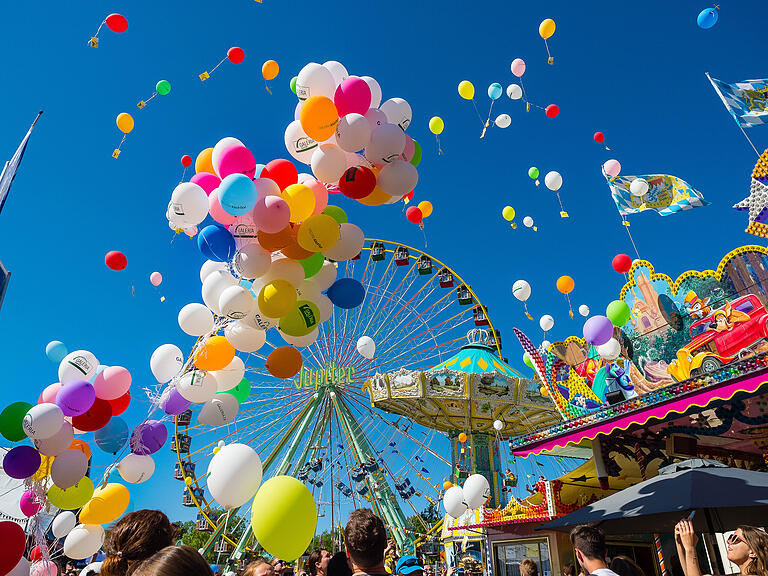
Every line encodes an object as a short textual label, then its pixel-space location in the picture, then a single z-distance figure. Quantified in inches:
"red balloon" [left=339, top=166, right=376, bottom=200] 177.6
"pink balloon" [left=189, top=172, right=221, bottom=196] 178.9
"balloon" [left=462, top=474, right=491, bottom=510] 271.3
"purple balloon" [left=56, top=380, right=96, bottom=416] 165.0
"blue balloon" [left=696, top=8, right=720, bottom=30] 245.4
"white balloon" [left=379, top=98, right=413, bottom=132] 193.3
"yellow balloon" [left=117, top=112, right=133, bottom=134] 237.1
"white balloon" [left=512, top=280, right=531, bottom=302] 379.6
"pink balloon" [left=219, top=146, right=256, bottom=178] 171.0
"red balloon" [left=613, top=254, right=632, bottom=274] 277.1
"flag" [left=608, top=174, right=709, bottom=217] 280.6
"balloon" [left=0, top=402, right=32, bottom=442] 163.8
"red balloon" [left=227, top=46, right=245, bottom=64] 253.1
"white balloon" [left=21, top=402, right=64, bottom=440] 156.1
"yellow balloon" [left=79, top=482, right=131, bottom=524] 167.6
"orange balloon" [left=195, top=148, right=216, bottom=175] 188.7
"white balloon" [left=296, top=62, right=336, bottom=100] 177.6
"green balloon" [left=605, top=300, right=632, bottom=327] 254.1
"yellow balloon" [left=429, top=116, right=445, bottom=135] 299.3
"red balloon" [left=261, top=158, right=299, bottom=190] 178.7
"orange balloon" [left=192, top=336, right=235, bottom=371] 177.5
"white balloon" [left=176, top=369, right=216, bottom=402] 175.9
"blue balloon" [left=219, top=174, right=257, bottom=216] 157.0
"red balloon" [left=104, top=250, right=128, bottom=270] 233.3
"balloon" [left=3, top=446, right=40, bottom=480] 160.1
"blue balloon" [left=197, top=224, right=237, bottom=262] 172.7
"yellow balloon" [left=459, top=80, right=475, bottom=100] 315.0
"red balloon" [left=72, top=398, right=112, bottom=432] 174.2
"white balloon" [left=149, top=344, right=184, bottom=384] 188.1
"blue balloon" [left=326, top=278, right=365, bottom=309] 193.0
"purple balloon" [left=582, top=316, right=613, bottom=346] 232.4
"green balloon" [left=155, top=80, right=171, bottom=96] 246.1
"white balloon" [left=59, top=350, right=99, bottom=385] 175.9
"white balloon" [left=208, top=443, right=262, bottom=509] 143.3
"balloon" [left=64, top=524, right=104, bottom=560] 178.5
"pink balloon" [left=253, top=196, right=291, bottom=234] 159.3
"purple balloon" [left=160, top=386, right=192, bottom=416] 185.2
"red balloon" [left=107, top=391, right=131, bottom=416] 182.1
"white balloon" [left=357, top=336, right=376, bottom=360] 478.3
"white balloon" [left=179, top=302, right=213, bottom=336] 183.8
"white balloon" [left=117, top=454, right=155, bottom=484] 179.9
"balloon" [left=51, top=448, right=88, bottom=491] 165.2
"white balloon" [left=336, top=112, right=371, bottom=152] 168.4
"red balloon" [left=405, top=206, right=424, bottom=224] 300.0
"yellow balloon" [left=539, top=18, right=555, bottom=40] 295.6
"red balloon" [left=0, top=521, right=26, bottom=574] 130.7
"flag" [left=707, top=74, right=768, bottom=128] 252.5
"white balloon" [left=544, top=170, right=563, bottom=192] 342.0
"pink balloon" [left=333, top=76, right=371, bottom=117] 171.3
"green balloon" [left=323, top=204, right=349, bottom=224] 187.0
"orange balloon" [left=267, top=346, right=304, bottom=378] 186.4
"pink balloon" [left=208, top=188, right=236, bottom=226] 170.4
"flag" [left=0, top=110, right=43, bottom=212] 206.2
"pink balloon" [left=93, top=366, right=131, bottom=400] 175.0
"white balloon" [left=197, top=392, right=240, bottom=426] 190.1
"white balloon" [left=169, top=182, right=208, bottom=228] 170.4
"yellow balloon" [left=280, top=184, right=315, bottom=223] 168.7
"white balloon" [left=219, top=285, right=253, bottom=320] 164.7
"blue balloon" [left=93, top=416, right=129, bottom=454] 182.1
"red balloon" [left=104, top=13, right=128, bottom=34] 232.4
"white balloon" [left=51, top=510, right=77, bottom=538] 200.7
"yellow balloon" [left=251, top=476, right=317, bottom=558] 117.0
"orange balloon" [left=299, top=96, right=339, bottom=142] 169.0
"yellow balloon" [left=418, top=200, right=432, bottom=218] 301.0
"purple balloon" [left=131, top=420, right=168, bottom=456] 183.2
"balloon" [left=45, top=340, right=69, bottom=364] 209.3
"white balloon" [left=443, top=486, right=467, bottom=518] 285.4
